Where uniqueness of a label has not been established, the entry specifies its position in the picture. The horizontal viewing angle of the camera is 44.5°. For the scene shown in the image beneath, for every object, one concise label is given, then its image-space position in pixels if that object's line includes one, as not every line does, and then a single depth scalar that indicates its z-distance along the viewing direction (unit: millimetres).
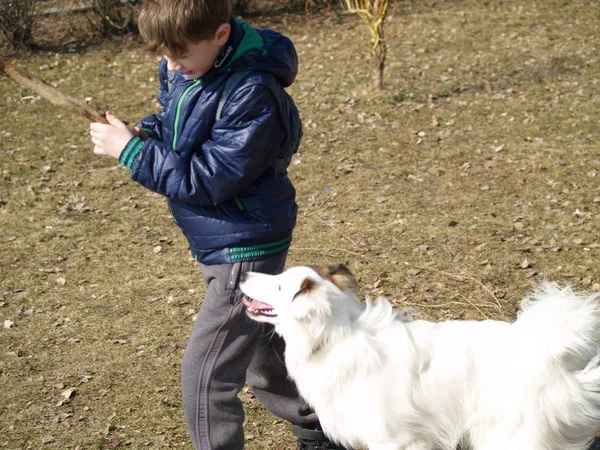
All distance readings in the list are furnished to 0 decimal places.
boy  2908
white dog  3107
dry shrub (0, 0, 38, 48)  11672
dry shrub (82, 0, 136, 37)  12742
